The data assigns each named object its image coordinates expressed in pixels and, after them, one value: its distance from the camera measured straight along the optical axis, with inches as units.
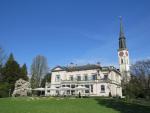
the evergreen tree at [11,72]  1345.2
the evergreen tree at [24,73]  1427.0
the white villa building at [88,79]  1242.2
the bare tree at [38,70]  1439.8
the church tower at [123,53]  2023.4
